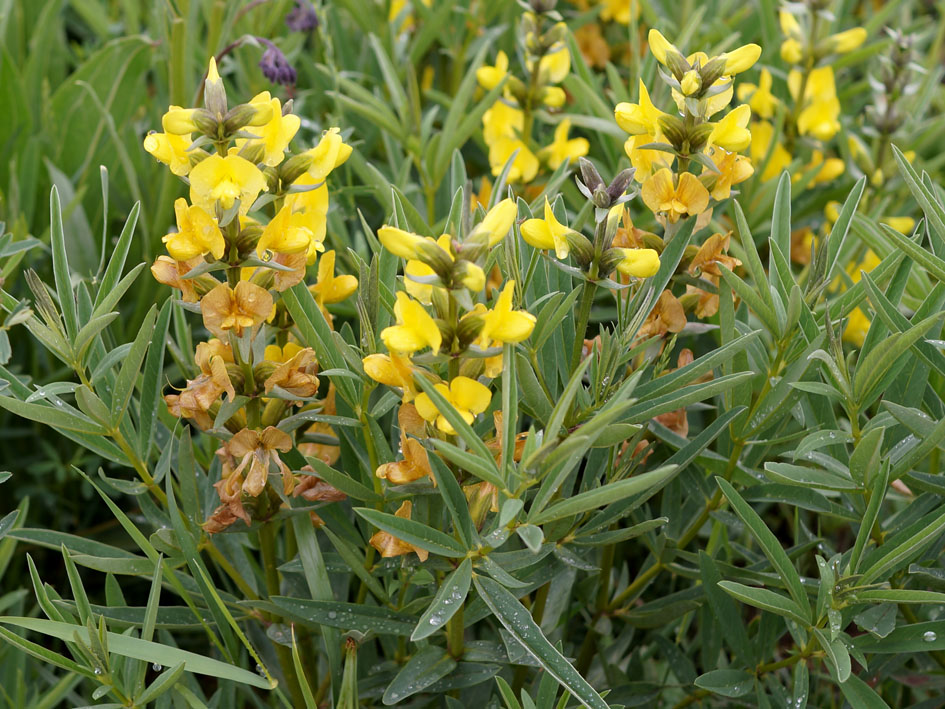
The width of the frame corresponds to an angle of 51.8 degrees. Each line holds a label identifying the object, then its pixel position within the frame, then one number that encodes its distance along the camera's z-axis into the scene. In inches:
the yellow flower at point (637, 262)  26.0
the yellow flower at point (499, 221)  24.2
